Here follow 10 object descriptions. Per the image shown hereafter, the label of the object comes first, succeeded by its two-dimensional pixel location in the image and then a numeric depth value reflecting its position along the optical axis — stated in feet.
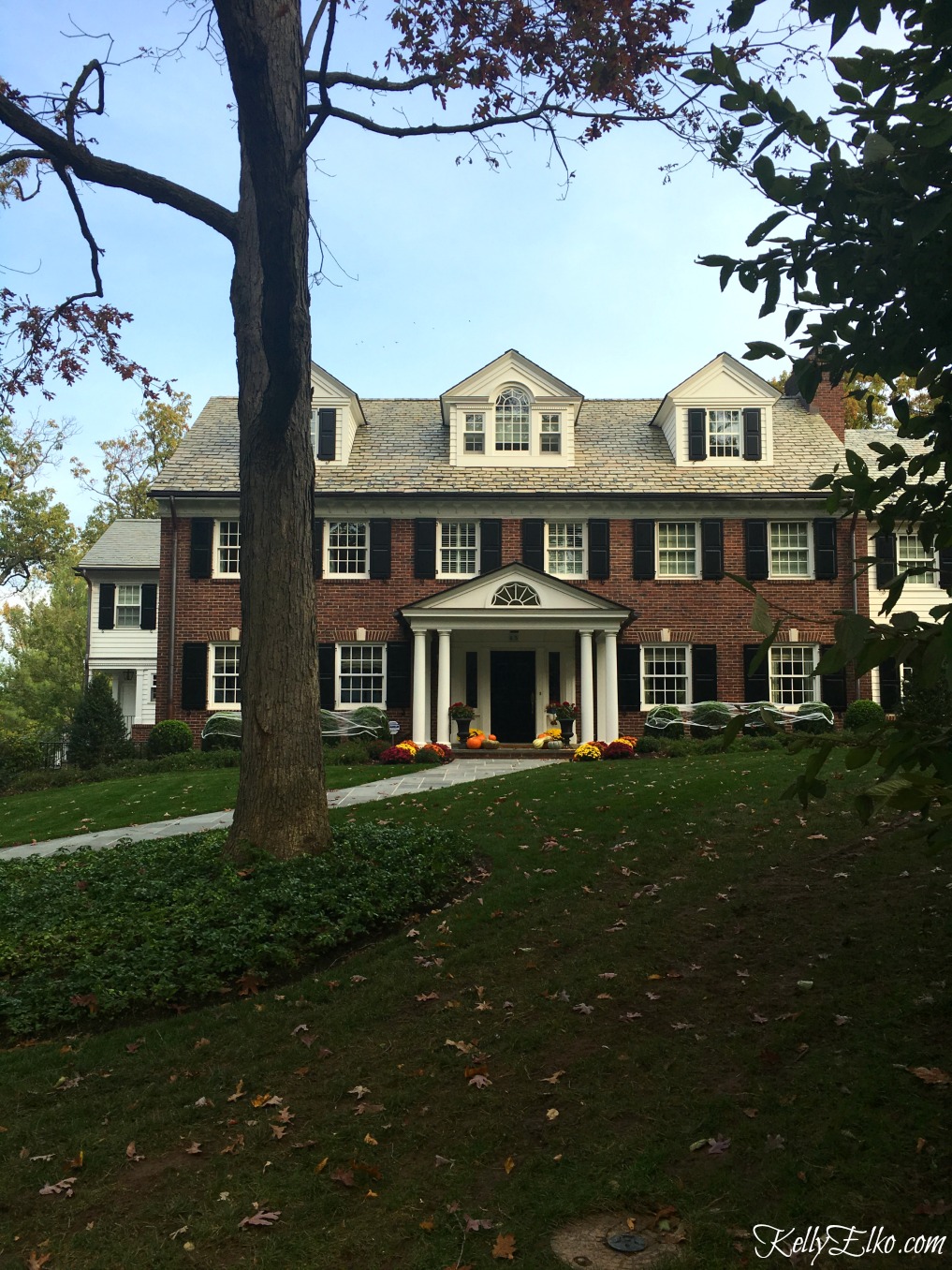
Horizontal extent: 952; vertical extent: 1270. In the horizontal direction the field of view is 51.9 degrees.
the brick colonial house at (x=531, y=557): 72.13
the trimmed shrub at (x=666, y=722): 69.05
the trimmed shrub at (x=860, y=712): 64.39
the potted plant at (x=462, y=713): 69.15
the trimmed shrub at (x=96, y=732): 66.44
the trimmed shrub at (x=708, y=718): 69.21
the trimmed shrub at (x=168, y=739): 67.46
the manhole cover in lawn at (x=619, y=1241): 11.23
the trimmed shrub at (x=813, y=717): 67.46
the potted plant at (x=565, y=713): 69.26
